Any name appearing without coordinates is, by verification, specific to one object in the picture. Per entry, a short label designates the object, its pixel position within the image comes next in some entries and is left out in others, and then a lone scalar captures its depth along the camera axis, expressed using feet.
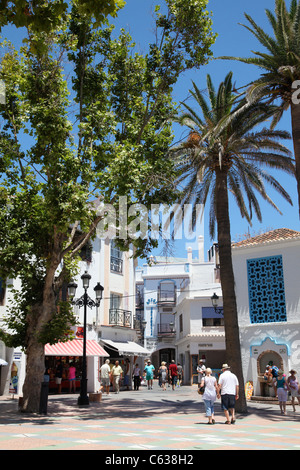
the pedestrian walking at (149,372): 90.89
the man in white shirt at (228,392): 42.27
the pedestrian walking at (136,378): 89.86
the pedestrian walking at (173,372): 91.12
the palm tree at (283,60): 50.78
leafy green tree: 45.68
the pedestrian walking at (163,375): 90.41
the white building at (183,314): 124.98
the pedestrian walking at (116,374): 79.87
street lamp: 57.16
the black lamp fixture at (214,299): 78.46
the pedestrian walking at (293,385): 57.62
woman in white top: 42.29
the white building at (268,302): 76.13
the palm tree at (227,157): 53.57
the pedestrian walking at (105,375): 74.38
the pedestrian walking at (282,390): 53.93
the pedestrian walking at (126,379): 92.07
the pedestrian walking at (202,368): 71.31
